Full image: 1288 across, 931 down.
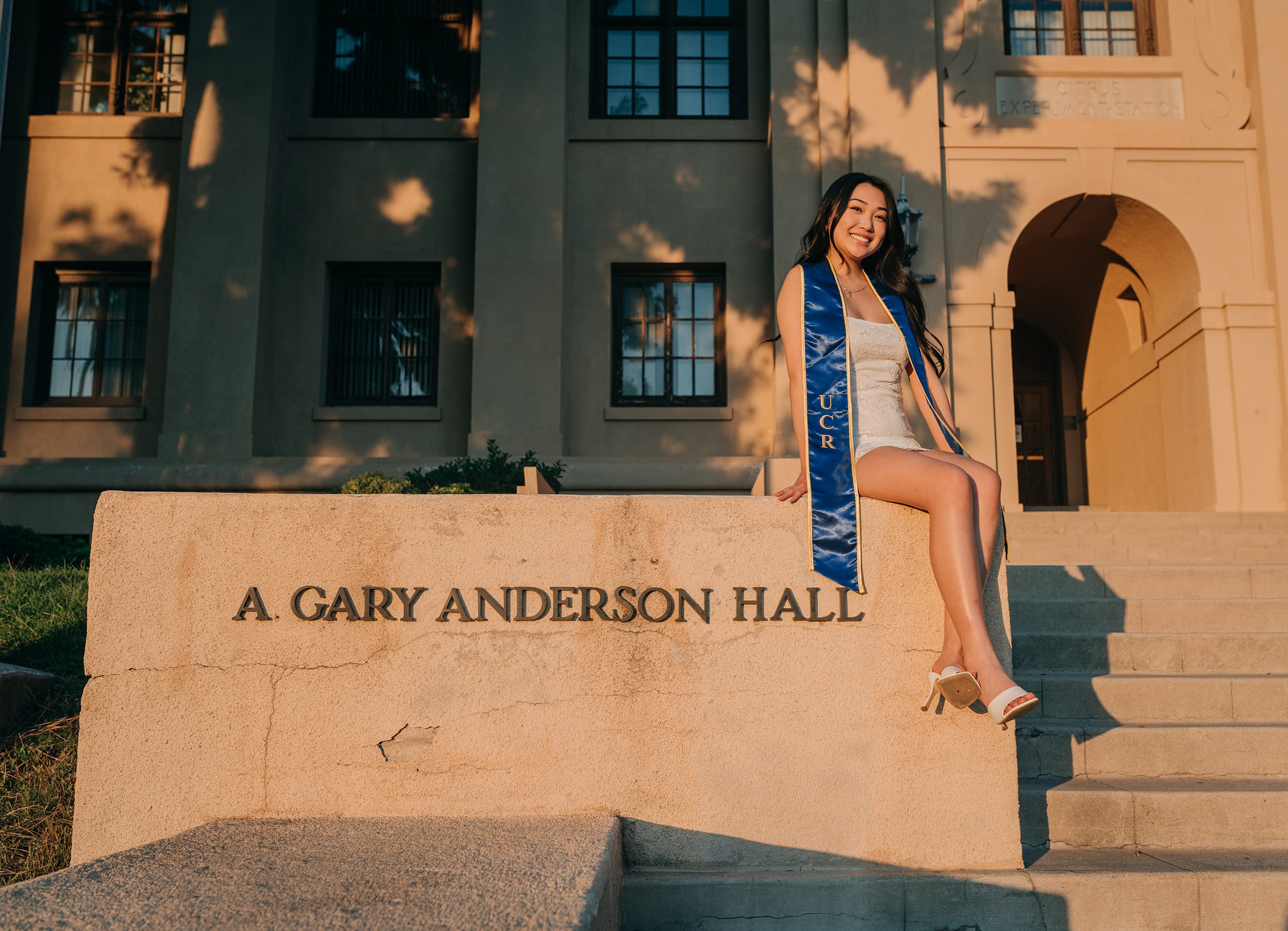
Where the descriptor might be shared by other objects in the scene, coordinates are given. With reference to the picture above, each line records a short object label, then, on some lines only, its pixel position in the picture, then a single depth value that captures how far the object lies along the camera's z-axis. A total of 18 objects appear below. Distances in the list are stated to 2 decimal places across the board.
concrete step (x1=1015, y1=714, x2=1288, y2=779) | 4.44
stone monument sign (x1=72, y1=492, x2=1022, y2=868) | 3.72
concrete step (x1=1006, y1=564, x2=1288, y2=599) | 6.39
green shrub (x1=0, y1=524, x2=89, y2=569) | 9.07
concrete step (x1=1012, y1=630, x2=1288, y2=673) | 5.29
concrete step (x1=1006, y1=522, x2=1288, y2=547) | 8.56
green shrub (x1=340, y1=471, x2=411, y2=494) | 8.09
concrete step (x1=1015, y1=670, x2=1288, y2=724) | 4.85
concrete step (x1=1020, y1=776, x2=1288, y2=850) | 4.00
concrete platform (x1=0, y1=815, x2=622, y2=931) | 2.39
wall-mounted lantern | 10.85
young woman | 3.54
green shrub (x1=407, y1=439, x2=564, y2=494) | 8.43
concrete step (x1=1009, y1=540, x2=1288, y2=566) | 7.98
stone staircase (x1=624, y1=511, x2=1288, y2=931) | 3.52
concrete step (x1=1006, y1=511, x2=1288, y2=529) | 9.36
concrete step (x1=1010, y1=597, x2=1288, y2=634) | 5.78
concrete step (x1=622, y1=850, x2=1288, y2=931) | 3.50
